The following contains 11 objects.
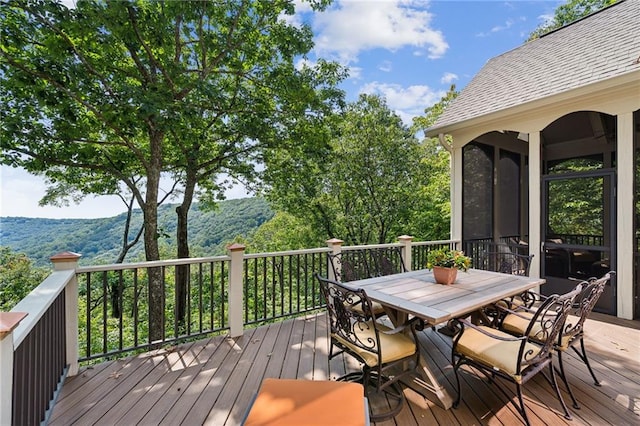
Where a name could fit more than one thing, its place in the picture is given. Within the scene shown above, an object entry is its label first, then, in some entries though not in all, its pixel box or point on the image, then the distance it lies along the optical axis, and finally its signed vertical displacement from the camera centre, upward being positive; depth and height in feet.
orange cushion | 3.83 -2.82
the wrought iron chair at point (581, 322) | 6.56 -2.80
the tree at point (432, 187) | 28.93 +2.59
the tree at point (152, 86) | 13.12 +7.26
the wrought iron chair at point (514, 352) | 5.79 -3.15
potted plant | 8.92 -1.70
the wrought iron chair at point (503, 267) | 8.70 -2.82
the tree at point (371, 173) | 32.60 +4.61
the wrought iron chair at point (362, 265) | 11.12 -2.31
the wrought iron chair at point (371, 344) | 6.35 -3.18
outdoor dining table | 6.72 -2.31
